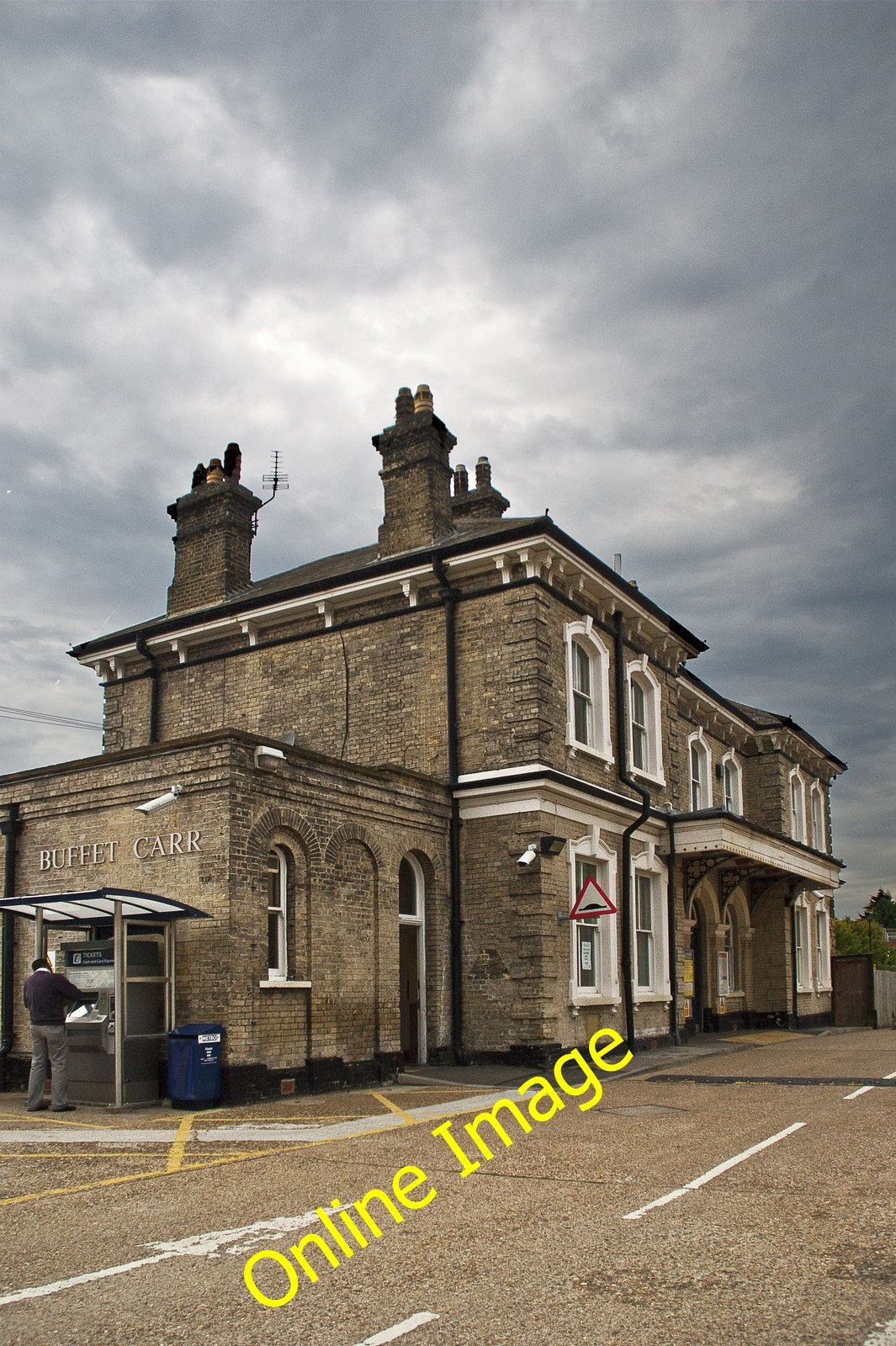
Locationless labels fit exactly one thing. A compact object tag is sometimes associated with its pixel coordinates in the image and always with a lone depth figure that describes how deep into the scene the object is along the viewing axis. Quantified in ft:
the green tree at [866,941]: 191.93
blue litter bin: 41.91
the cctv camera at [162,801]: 45.16
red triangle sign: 51.52
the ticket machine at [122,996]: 42.34
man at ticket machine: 42.27
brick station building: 46.80
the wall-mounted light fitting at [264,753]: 46.60
